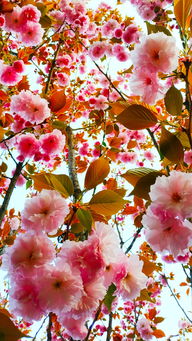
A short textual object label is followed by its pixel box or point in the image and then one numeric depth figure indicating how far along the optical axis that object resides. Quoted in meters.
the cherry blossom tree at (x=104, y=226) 0.75
